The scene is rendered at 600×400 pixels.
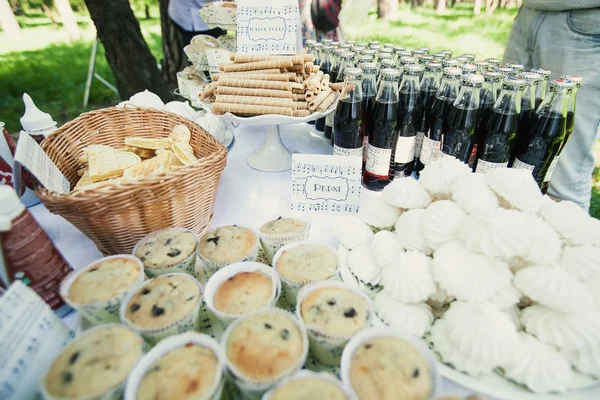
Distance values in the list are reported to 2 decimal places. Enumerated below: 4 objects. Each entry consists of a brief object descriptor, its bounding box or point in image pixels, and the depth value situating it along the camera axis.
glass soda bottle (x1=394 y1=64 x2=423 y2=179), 1.24
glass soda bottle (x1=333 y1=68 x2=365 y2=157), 1.21
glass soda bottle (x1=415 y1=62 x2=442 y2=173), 1.36
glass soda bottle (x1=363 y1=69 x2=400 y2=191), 1.20
